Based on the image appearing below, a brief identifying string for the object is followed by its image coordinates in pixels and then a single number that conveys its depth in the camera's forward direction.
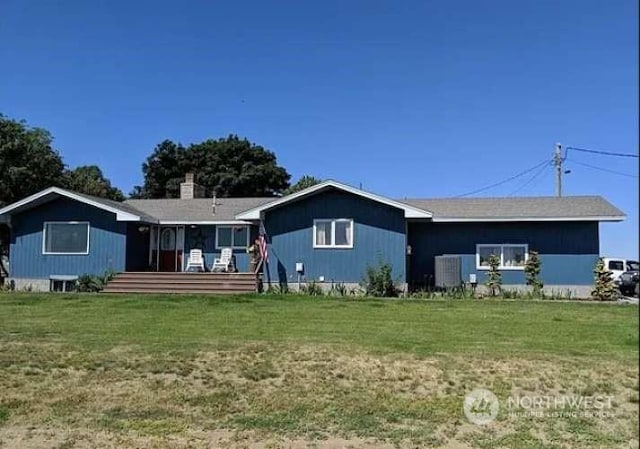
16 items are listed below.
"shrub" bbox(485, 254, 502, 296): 21.31
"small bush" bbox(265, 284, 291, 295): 20.97
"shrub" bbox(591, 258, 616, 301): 19.88
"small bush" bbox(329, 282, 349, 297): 20.70
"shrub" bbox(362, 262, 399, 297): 20.39
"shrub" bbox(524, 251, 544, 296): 21.34
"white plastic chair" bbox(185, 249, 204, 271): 23.69
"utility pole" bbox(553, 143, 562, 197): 32.71
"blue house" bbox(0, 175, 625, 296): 21.53
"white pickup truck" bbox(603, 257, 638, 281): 27.20
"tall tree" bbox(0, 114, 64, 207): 30.03
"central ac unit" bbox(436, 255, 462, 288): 21.34
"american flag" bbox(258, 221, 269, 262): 22.19
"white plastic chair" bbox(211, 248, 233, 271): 23.44
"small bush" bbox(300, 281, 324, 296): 20.83
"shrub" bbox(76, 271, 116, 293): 22.09
